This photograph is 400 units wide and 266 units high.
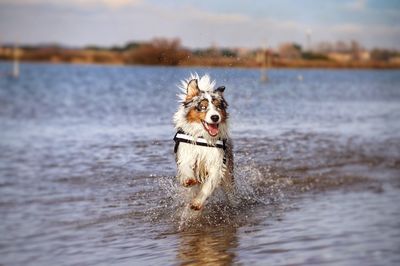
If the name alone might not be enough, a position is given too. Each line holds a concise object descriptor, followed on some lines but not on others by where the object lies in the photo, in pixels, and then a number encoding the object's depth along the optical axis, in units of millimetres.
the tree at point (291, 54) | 45606
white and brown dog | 7066
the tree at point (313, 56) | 69625
